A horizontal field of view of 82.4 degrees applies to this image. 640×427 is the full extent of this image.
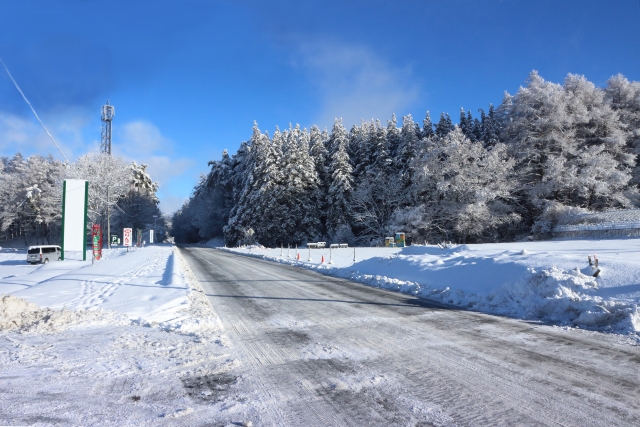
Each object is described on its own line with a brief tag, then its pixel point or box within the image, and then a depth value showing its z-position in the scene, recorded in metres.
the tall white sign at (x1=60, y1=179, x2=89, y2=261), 18.53
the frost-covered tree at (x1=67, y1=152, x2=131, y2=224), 46.75
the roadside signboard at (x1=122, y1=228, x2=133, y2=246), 33.15
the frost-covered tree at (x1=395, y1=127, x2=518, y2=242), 31.00
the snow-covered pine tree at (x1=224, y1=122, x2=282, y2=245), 51.09
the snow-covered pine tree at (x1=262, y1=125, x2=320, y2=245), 50.00
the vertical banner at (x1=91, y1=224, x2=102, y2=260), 21.98
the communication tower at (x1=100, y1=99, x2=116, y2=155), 58.97
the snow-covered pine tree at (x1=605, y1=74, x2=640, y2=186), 32.88
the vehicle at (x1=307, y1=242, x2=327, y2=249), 40.52
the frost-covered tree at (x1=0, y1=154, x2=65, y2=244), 59.59
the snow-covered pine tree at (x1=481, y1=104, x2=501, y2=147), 43.03
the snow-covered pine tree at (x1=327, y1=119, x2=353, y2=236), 46.84
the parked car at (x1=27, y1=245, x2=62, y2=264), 31.44
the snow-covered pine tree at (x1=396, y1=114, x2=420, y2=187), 43.38
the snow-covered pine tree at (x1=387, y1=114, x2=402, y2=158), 50.12
